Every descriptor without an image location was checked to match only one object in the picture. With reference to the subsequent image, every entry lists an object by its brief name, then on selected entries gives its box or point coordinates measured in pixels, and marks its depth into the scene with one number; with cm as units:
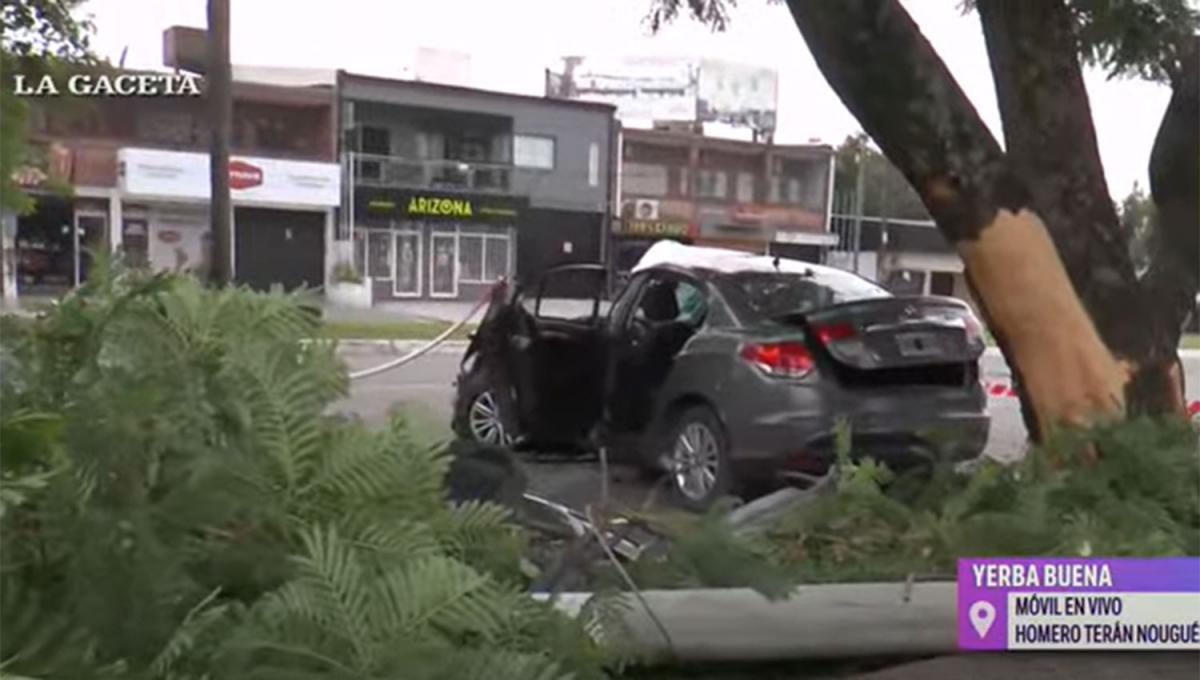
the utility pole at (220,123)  750
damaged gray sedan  632
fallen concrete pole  330
